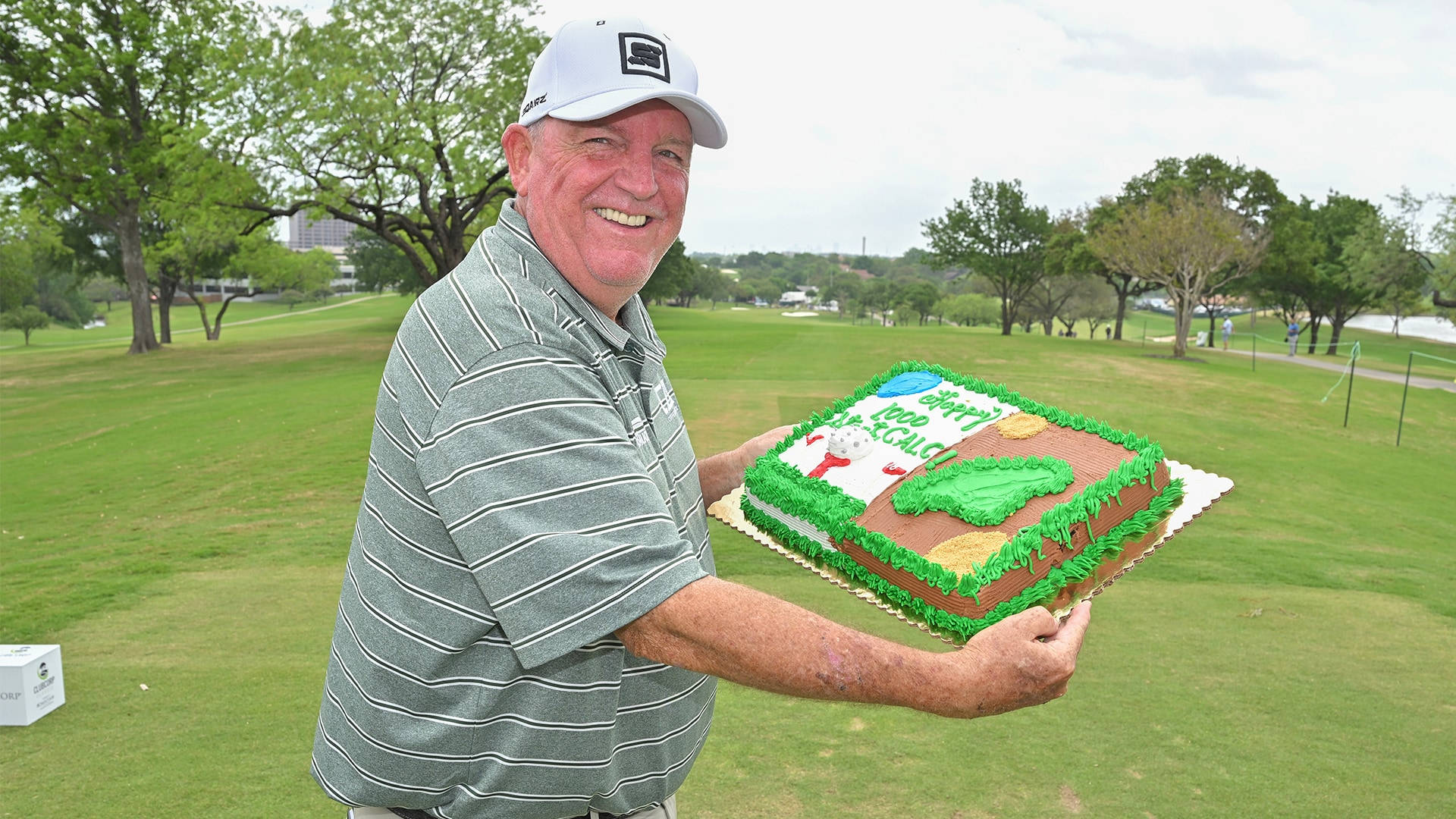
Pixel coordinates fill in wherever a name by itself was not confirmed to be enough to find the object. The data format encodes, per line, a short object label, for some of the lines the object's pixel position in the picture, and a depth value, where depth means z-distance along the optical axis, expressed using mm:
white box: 4137
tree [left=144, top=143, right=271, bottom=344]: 21453
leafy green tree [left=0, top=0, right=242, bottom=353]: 24266
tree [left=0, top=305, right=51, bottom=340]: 49406
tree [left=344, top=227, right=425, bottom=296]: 51531
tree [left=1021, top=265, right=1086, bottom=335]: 66938
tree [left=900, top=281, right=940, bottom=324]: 91250
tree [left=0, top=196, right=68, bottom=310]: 34719
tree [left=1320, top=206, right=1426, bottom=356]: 36281
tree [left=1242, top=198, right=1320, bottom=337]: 38031
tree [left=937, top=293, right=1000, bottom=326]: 90500
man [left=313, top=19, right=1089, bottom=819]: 1374
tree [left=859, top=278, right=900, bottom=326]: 93250
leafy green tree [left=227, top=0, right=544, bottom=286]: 21859
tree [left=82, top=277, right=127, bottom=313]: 84125
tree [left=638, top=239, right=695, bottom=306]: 49438
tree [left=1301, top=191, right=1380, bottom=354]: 40875
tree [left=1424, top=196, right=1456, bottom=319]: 33000
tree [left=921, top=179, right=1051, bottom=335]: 48500
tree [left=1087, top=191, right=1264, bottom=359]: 30406
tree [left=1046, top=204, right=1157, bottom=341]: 40594
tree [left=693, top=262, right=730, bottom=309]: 100188
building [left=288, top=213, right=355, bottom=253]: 180375
